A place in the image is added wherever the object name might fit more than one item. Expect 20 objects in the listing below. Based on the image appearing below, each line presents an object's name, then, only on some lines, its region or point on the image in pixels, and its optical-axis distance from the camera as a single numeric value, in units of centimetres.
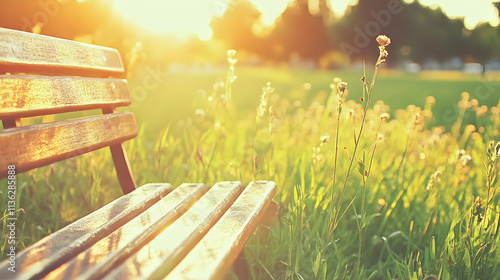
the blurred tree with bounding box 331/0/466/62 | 3123
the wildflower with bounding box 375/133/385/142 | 217
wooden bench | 118
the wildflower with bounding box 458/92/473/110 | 314
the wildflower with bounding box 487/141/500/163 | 162
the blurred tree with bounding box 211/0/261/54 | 5194
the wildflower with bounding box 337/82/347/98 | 147
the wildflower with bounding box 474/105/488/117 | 315
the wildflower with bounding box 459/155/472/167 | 203
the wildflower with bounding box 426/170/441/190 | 216
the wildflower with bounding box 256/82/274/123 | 206
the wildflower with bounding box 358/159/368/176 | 149
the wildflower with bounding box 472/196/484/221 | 180
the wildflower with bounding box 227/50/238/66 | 215
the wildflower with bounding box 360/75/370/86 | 155
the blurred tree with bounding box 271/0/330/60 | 3791
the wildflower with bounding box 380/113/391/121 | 185
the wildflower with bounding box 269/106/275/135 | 200
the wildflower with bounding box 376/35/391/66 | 144
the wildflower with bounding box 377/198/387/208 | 250
